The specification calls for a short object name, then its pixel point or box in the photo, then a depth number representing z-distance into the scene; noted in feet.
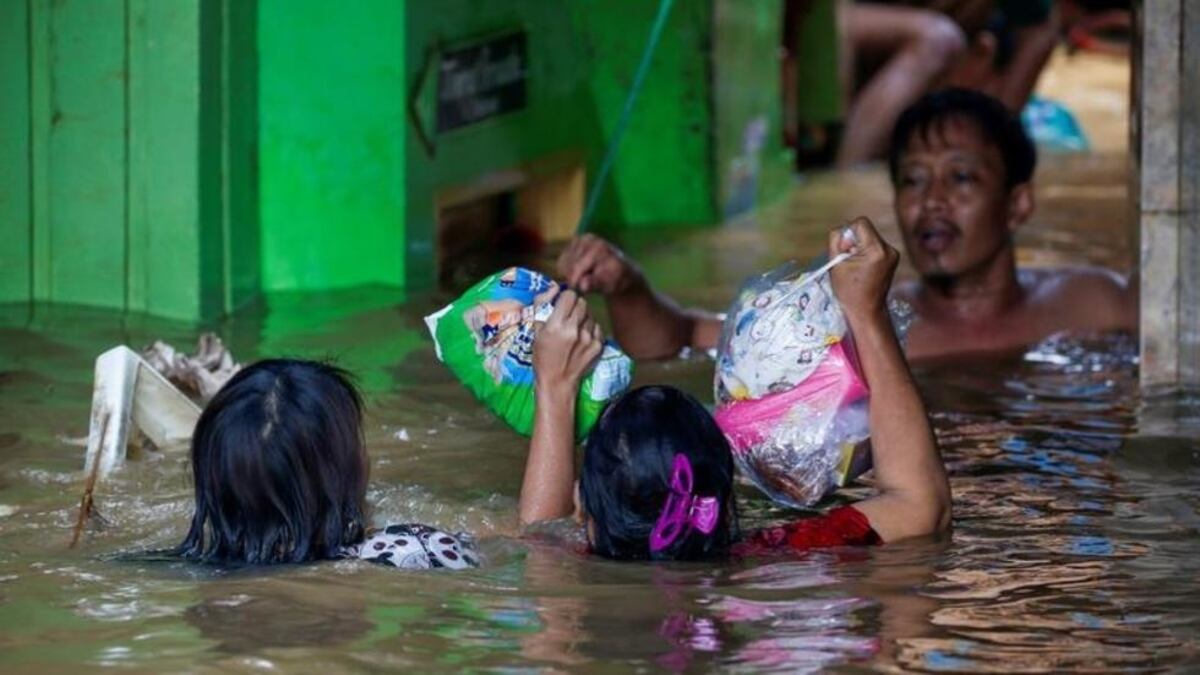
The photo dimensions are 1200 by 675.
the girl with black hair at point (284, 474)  23.65
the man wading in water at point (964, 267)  38.06
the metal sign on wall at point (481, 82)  45.45
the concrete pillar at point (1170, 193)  35.16
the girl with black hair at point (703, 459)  24.09
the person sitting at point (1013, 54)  74.43
